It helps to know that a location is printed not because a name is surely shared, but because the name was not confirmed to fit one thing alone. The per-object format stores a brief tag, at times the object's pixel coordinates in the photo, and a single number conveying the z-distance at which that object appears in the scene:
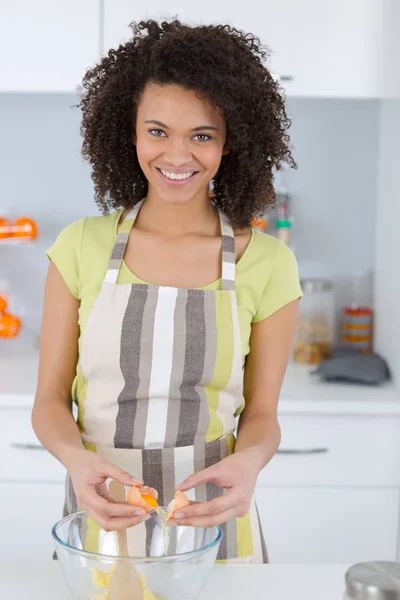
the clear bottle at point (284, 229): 2.70
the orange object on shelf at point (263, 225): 2.61
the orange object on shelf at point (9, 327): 2.66
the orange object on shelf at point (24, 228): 2.68
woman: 1.37
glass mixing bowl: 0.90
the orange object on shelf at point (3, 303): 2.69
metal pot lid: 0.75
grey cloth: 2.38
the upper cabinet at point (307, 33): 2.34
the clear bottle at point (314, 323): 2.66
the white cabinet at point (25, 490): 2.25
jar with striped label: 2.70
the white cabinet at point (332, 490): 2.26
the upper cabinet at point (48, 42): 2.35
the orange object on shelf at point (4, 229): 2.69
